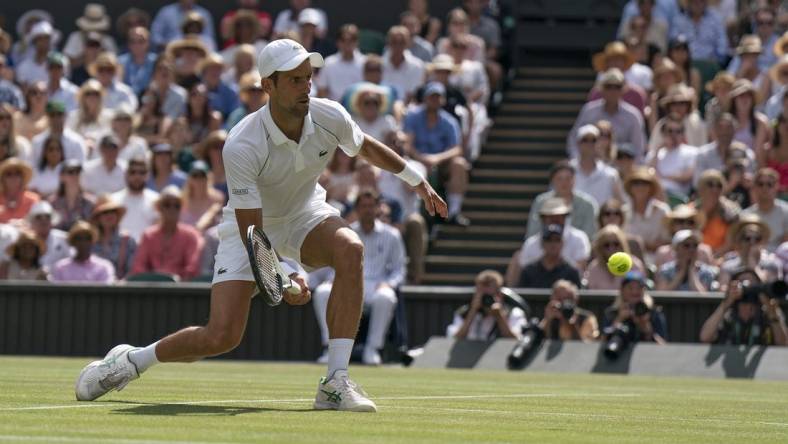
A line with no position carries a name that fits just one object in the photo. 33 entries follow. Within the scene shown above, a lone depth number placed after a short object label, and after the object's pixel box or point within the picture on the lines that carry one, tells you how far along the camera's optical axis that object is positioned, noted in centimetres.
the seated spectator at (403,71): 2047
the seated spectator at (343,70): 2053
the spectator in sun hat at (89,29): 2384
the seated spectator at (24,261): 1761
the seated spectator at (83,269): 1756
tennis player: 789
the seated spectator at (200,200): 1792
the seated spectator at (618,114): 1855
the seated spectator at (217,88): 2063
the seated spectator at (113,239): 1767
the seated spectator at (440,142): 1877
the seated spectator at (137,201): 1811
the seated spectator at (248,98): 1941
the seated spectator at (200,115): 2000
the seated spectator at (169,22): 2341
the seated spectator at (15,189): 1827
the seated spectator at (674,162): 1781
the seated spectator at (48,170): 1900
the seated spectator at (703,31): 2073
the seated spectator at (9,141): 1922
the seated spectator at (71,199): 1828
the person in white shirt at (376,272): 1625
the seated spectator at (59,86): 2106
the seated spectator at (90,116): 2011
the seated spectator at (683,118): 1828
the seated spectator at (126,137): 1939
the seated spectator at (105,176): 1897
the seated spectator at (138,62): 2202
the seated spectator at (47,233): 1759
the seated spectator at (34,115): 2020
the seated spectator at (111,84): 2094
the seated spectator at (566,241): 1630
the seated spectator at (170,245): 1733
